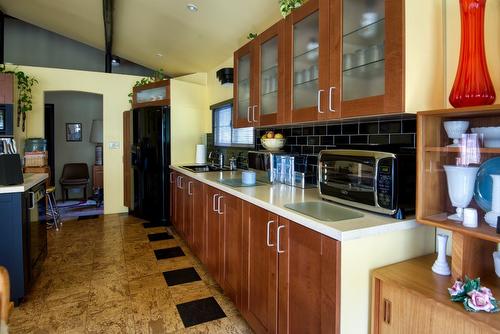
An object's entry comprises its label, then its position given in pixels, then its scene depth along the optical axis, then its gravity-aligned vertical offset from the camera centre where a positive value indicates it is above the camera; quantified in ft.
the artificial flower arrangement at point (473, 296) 3.11 -1.53
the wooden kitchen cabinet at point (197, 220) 8.84 -2.03
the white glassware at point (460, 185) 3.74 -0.40
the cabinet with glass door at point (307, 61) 5.42 +1.89
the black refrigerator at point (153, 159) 13.74 -0.22
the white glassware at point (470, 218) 3.55 -0.76
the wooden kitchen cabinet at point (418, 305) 3.12 -1.71
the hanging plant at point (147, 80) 14.88 +3.85
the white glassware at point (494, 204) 3.43 -0.58
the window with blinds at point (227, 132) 11.35 +0.96
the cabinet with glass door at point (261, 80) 6.93 +1.99
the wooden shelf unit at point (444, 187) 3.73 -0.44
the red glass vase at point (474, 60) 3.66 +1.17
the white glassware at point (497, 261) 3.84 -1.38
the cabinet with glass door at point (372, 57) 4.10 +1.49
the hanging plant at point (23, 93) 13.32 +2.84
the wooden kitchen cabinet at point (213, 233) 7.59 -2.09
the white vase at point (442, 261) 3.98 -1.43
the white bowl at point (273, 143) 8.37 +0.33
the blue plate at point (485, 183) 3.63 -0.36
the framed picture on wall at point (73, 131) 20.35 +1.60
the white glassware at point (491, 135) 3.57 +0.23
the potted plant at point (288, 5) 6.37 +3.23
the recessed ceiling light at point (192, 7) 9.81 +4.90
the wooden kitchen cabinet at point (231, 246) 6.39 -2.07
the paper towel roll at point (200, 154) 14.26 +0.03
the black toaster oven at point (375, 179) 4.17 -0.37
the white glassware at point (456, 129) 3.85 +0.33
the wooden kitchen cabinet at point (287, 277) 3.82 -1.86
